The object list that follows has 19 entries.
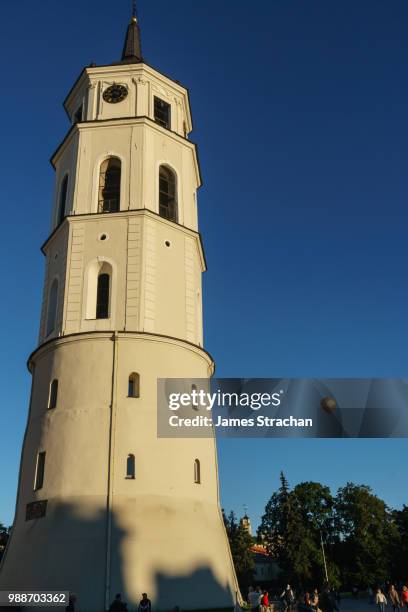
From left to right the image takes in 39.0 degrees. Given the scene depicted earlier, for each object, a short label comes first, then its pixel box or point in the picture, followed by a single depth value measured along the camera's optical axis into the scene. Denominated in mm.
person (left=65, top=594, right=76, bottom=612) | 13984
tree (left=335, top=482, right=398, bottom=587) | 54469
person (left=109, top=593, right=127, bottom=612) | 13875
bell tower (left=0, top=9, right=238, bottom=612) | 16922
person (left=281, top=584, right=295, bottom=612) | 28481
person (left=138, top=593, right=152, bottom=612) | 14531
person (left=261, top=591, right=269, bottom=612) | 21203
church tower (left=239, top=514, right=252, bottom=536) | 104881
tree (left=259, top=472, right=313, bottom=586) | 53625
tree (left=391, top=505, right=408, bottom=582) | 52719
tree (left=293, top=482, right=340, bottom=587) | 54031
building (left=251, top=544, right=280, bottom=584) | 89938
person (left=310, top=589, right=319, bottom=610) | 25862
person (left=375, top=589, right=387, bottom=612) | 23719
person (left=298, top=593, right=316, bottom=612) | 17452
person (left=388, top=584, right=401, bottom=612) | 25189
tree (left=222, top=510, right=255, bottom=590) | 59906
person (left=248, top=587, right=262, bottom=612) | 19438
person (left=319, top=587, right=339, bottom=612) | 16203
